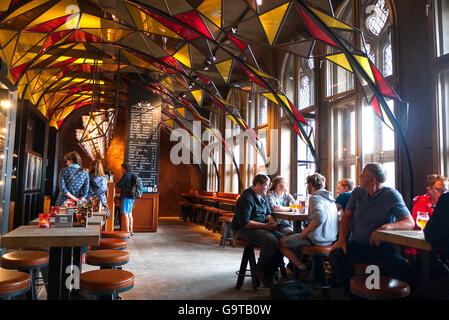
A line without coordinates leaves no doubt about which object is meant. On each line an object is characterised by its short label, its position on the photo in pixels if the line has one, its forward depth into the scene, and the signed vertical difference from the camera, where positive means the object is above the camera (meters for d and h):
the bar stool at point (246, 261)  3.81 -0.82
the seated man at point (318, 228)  3.38 -0.38
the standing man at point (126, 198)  7.45 -0.26
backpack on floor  3.03 -0.89
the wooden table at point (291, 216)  3.64 -0.29
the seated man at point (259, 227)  3.66 -0.43
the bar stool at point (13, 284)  1.91 -0.55
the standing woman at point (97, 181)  5.10 +0.06
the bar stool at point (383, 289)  2.00 -0.57
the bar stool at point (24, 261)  2.54 -0.55
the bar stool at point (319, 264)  3.39 -0.74
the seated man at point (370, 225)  2.70 -0.29
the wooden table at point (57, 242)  2.01 -0.33
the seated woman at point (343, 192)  4.23 -0.04
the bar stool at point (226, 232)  6.68 -0.87
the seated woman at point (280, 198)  4.48 -0.14
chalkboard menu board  8.81 +1.09
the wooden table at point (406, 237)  2.05 -0.30
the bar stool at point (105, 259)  2.67 -0.56
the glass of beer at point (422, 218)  2.41 -0.19
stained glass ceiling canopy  4.60 +2.63
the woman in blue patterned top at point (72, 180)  4.30 +0.05
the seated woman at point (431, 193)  3.54 -0.03
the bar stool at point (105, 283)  2.04 -0.57
